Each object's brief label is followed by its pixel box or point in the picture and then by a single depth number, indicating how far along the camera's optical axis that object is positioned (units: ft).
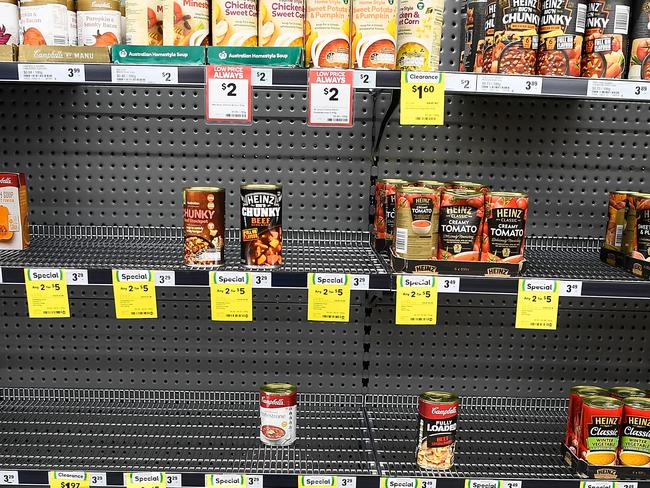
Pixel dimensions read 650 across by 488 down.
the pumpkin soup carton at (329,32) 4.83
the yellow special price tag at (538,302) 5.07
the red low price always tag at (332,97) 4.68
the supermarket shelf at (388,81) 4.66
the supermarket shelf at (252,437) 5.40
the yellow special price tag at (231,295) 5.01
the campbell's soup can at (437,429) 5.29
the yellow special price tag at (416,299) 5.03
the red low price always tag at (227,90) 4.66
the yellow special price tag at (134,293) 5.05
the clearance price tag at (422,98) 4.72
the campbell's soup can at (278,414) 5.48
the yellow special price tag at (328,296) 5.05
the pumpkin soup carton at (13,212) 5.56
